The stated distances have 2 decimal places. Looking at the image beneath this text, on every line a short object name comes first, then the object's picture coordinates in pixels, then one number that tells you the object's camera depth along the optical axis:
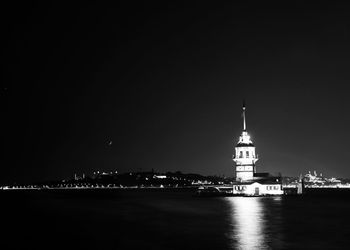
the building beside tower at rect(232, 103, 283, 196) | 120.25
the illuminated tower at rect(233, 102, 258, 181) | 138.62
